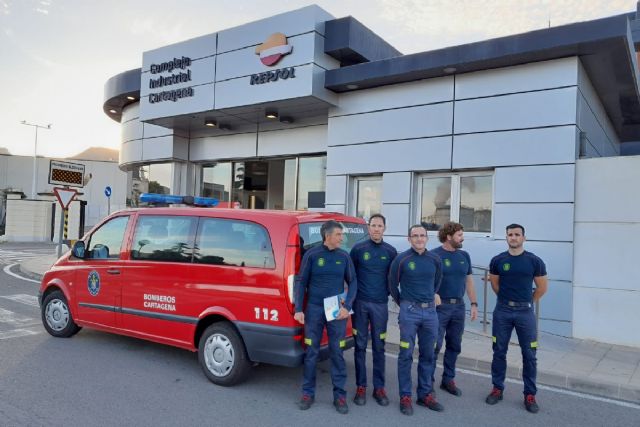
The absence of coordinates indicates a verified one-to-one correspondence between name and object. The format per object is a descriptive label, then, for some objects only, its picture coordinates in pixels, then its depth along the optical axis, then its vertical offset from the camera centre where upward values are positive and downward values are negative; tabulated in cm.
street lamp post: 4547 +603
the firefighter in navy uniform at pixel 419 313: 447 -86
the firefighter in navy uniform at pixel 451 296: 493 -75
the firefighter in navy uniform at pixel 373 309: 457 -86
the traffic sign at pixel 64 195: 1322 +32
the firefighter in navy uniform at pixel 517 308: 461 -80
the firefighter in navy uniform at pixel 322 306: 434 -80
